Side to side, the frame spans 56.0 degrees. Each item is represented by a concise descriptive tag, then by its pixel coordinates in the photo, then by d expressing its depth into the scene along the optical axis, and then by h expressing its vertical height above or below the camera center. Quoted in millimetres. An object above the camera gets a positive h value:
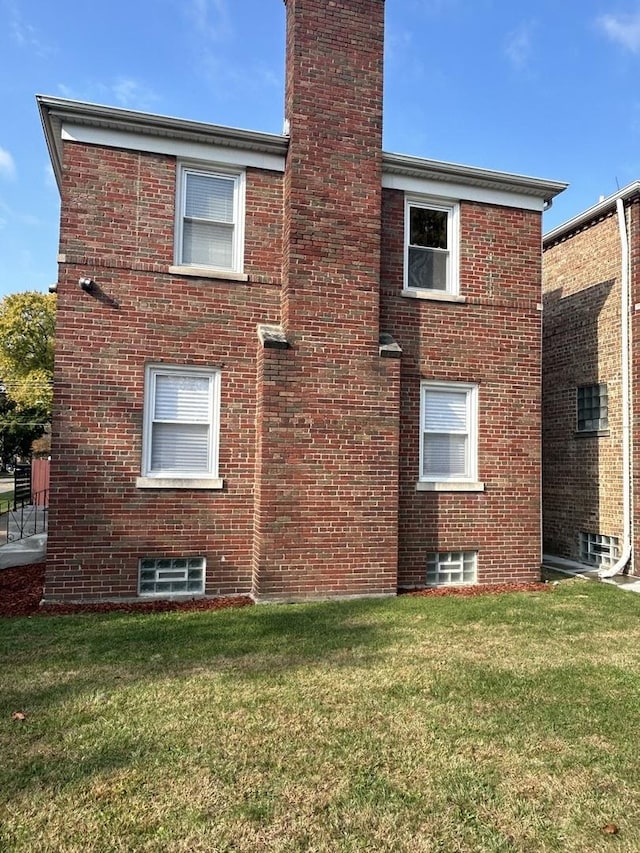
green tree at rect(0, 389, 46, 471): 48562 +2269
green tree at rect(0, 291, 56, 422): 36500 +6749
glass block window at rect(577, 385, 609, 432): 10344 +1104
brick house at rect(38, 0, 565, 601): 7418 +1376
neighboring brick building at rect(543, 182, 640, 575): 9727 +1473
